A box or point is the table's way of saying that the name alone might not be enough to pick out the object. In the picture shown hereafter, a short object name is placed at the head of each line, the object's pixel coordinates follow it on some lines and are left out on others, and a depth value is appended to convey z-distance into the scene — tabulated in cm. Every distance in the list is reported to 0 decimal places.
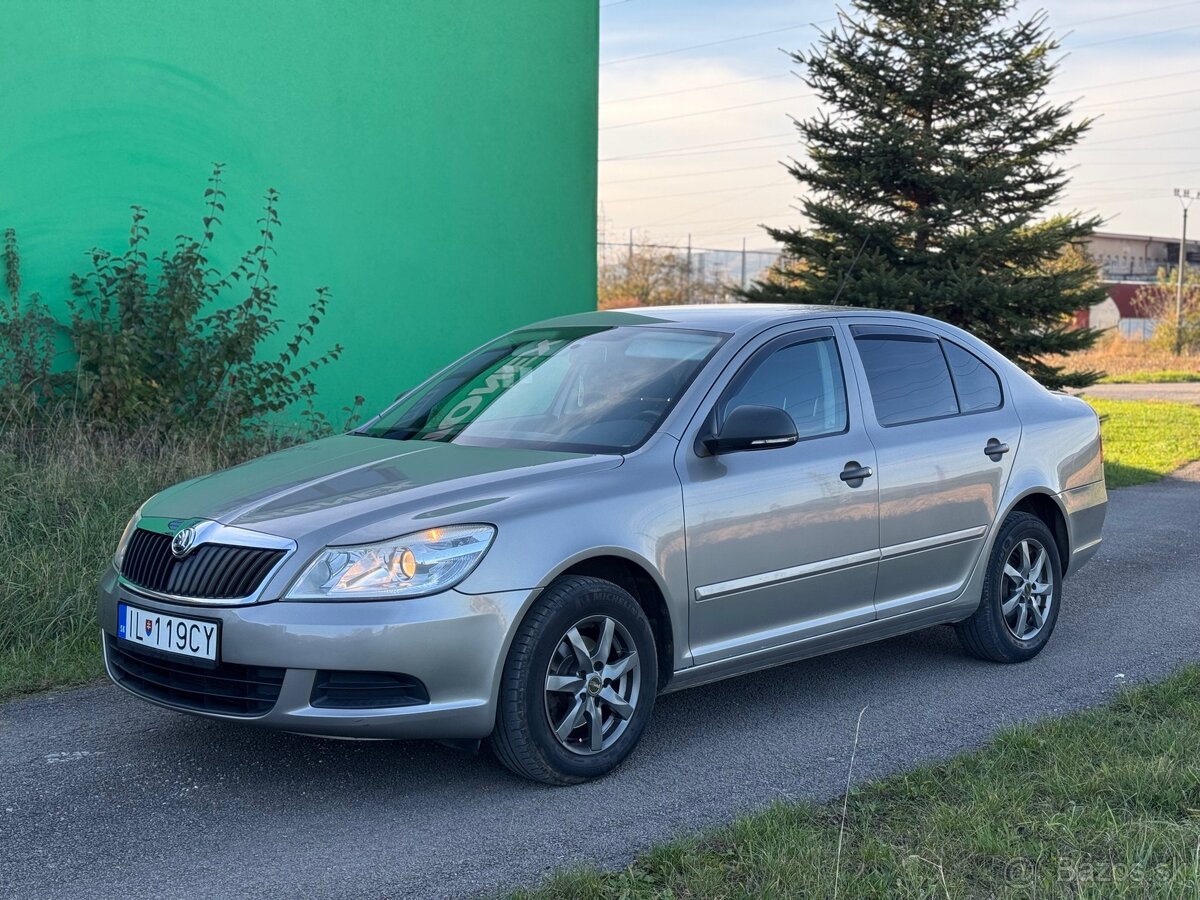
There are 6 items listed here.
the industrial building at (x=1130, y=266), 6888
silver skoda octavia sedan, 421
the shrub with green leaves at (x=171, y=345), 903
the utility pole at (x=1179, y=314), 4719
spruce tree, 1430
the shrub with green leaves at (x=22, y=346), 886
